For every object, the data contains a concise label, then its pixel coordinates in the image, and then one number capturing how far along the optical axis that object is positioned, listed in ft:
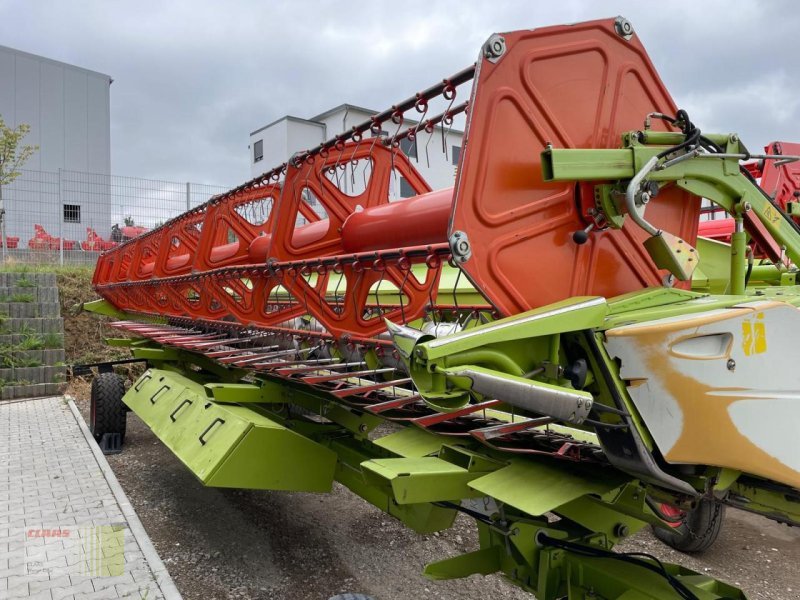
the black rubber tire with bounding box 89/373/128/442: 22.22
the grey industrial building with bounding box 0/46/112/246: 78.95
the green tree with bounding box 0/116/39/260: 41.11
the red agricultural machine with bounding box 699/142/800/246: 14.74
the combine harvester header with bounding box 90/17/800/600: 6.25
